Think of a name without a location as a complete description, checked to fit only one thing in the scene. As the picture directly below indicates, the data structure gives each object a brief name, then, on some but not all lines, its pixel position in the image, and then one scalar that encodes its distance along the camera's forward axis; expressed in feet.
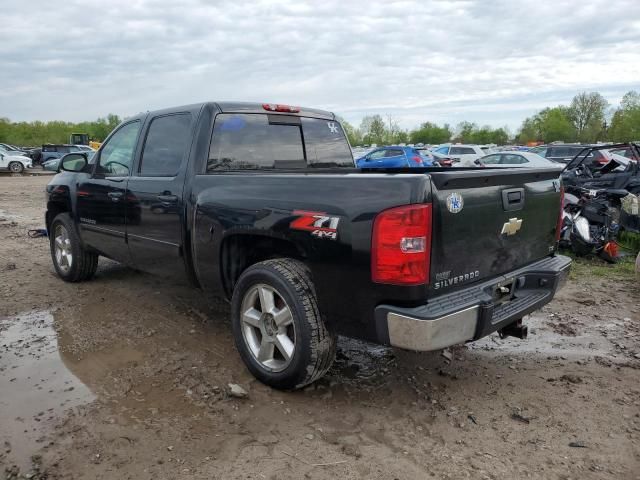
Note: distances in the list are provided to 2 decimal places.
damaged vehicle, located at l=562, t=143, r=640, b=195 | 29.32
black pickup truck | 8.94
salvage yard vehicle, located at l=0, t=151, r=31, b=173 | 96.01
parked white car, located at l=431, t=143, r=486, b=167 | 80.89
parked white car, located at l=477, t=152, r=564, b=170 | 56.83
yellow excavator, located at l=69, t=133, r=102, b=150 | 157.69
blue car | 65.88
